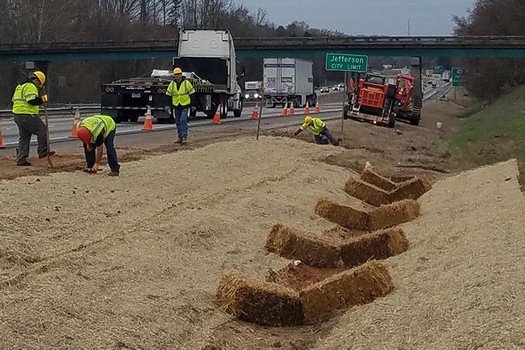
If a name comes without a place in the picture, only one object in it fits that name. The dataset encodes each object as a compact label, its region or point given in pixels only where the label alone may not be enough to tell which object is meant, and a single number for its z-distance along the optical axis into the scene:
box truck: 77.69
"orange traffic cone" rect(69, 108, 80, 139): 26.82
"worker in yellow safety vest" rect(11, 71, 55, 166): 15.41
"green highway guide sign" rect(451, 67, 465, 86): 86.23
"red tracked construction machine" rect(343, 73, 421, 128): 42.53
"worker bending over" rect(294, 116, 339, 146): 25.66
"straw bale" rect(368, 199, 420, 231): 15.34
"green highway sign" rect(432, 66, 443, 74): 157.19
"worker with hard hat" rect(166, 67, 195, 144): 20.73
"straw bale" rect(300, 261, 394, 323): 9.22
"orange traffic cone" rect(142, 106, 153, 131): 29.99
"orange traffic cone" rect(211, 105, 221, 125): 37.29
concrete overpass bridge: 74.06
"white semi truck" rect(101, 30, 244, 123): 34.69
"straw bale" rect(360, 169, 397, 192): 20.39
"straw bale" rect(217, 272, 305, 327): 9.19
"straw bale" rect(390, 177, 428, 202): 18.66
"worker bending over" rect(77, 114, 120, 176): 14.41
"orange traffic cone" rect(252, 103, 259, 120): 43.65
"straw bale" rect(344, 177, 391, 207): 18.83
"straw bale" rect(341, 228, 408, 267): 12.20
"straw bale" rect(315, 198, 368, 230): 15.87
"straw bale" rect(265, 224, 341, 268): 12.34
